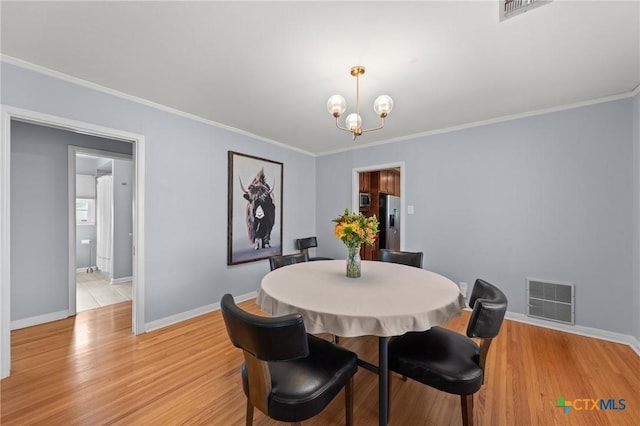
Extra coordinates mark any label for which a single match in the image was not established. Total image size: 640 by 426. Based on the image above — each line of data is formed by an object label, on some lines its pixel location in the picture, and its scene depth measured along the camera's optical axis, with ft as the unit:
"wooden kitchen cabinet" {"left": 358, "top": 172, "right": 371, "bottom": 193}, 15.79
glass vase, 6.37
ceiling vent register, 4.51
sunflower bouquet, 5.99
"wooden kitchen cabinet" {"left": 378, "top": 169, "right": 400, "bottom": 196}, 17.72
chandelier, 6.38
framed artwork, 11.55
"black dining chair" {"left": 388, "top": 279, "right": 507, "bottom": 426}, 4.17
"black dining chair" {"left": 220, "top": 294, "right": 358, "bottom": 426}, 3.32
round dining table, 4.02
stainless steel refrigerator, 17.80
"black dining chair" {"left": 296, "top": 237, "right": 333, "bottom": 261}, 14.86
